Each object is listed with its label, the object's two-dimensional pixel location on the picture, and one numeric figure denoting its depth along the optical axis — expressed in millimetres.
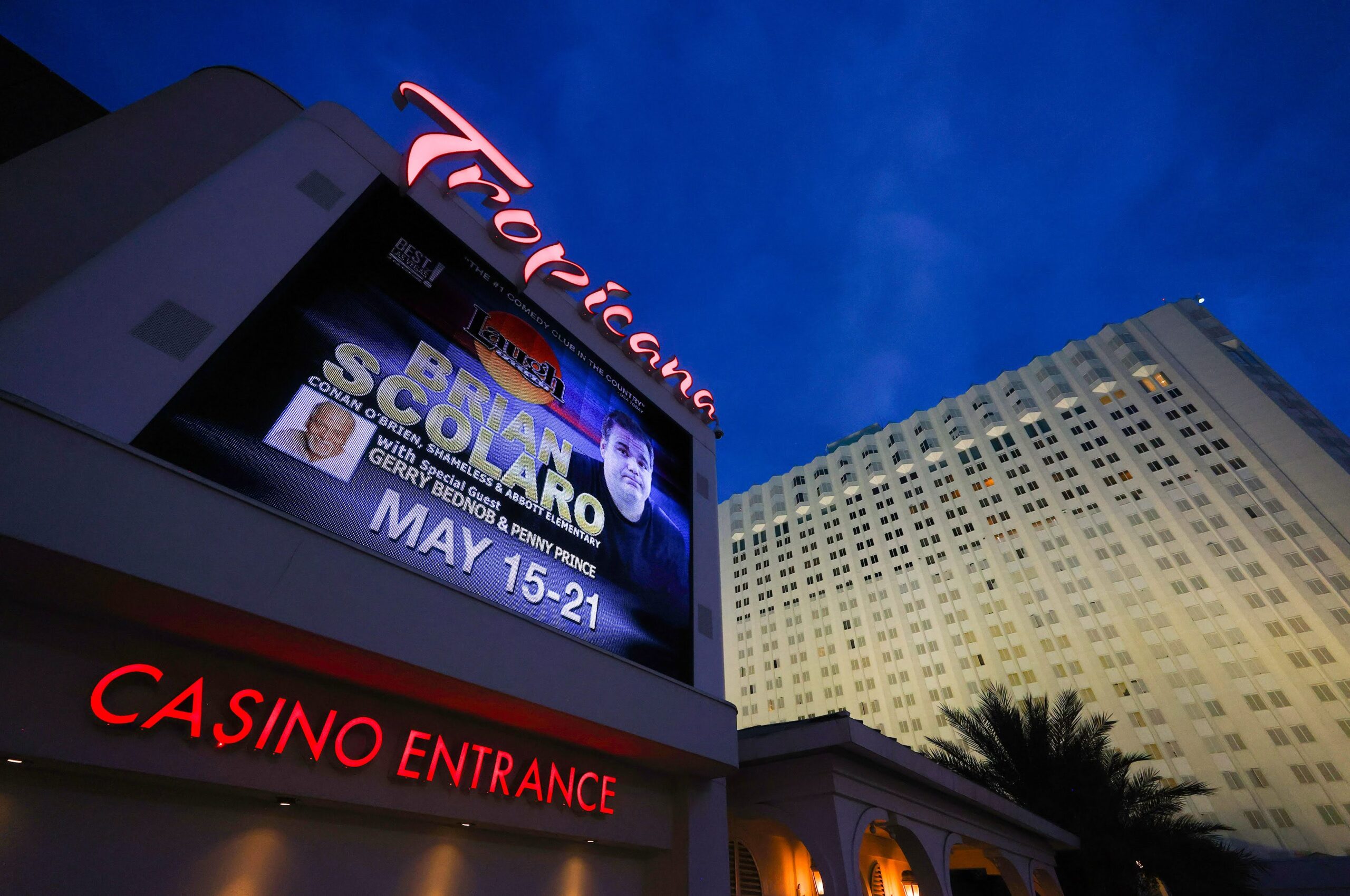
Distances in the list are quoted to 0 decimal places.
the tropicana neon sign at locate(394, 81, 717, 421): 12008
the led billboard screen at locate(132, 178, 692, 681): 7684
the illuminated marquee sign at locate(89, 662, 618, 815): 6105
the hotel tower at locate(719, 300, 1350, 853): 41781
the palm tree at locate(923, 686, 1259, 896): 20375
